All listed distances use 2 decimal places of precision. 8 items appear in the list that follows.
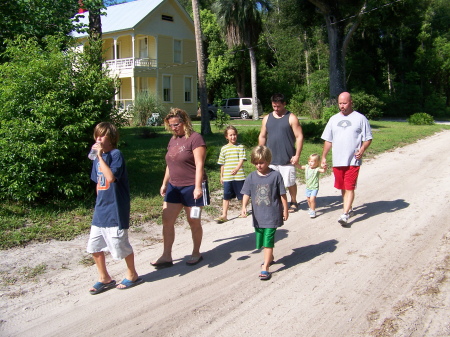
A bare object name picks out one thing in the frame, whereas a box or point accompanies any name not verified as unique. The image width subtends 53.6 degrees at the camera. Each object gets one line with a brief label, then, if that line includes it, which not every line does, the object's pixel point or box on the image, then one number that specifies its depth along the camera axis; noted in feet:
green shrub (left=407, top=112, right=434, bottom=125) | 87.25
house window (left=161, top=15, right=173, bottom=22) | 106.83
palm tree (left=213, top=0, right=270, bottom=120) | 112.37
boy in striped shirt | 22.59
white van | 120.67
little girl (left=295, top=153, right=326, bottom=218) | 23.61
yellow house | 101.71
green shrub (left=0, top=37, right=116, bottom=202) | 21.89
